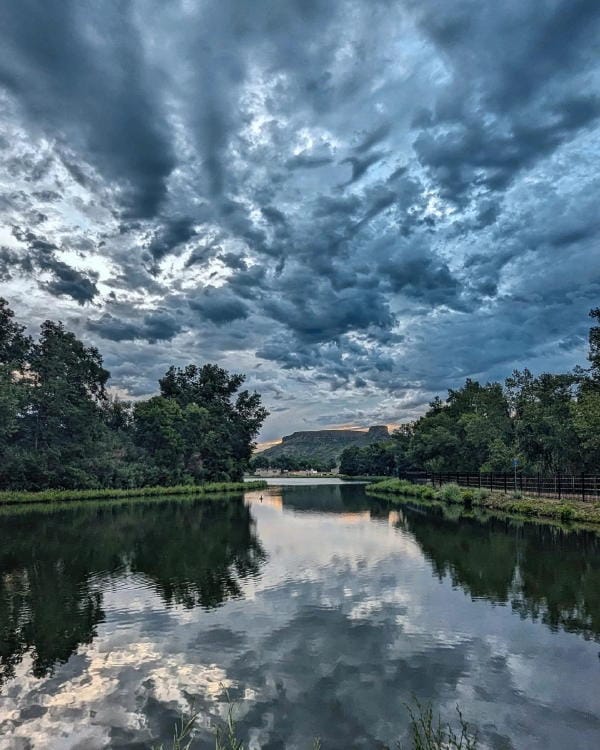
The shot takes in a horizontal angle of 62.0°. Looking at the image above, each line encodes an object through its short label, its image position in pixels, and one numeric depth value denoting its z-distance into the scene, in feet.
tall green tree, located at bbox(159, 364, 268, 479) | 299.99
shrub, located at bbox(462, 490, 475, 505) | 167.89
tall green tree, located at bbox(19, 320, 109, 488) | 211.61
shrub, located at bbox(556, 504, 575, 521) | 112.68
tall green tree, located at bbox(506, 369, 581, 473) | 167.63
